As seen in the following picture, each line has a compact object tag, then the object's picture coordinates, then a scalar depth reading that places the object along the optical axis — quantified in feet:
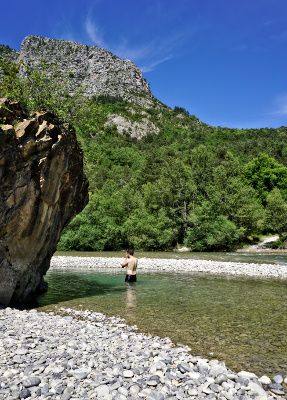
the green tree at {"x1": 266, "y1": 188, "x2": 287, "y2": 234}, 215.10
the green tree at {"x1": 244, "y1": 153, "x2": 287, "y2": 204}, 296.71
